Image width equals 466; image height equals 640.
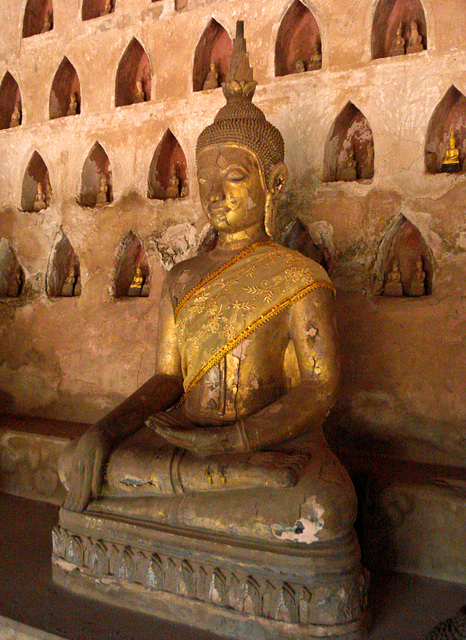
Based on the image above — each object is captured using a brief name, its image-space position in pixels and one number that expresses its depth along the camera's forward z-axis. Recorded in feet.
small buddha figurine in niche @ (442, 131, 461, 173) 9.37
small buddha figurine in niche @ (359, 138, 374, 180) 10.32
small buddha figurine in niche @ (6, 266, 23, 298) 13.32
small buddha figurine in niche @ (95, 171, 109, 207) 12.44
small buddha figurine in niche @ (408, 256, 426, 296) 9.71
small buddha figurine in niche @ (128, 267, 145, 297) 12.08
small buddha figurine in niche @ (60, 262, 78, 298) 12.82
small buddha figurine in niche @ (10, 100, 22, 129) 13.37
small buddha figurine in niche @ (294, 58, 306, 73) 10.62
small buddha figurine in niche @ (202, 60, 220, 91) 11.24
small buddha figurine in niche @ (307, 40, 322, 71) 10.44
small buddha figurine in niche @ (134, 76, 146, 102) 12.11
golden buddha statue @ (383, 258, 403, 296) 9.83
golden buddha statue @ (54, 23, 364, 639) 6.21
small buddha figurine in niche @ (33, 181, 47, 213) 13.12
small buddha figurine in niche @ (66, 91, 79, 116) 12.72
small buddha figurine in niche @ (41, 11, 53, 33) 13.08
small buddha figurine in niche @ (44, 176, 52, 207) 13.16
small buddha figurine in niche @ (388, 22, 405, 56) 9.75
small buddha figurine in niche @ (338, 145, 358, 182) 10.25
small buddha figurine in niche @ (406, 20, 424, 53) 9.62
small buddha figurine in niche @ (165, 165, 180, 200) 11.75
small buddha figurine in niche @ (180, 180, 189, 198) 11.73
